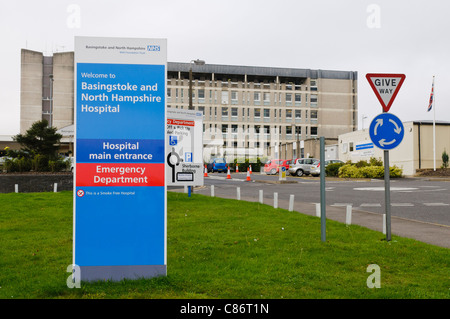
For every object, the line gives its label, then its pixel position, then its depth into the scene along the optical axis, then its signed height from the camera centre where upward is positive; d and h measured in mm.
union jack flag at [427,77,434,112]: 35031 +5057
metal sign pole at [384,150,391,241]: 7367 -501
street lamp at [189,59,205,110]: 20680 +4853
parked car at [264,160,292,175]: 40656 +53
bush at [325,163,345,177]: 36656 -205
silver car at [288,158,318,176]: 37156 +4
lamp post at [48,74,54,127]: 78906 +11421
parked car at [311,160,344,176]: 35594 -195
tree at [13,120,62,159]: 24656 +1486
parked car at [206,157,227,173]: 49062 +181
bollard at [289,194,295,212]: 11527 -1012
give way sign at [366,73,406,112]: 7504 +1368
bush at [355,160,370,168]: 35056 +196
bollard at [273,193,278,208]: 12187 -954
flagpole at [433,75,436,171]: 33353 +1866
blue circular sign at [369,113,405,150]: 7340 +597
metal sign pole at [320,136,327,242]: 7168 -320
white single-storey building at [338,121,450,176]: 35125 +1598
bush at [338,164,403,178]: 32062 -396
